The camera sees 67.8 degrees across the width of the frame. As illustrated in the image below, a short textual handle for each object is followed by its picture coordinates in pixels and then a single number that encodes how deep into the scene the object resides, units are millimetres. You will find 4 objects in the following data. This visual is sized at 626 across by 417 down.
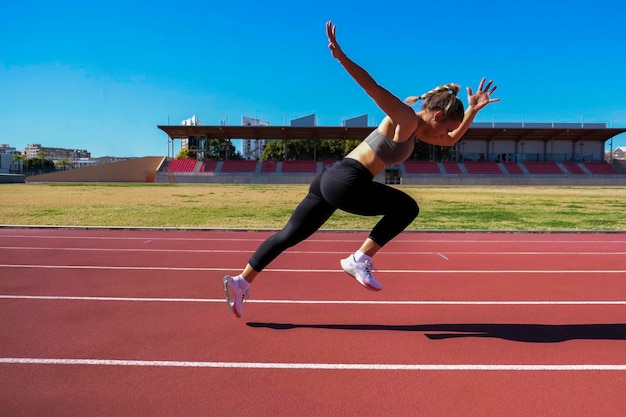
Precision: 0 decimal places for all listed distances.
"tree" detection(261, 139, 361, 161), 80500
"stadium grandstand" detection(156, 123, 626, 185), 54125
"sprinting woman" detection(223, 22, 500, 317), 3111
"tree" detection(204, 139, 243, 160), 93906
